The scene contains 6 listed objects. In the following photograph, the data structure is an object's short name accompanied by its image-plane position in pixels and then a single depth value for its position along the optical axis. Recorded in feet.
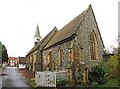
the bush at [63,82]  29.93
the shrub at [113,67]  25.20
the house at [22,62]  127.90
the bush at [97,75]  32.04
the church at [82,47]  31.83
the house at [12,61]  183.04
